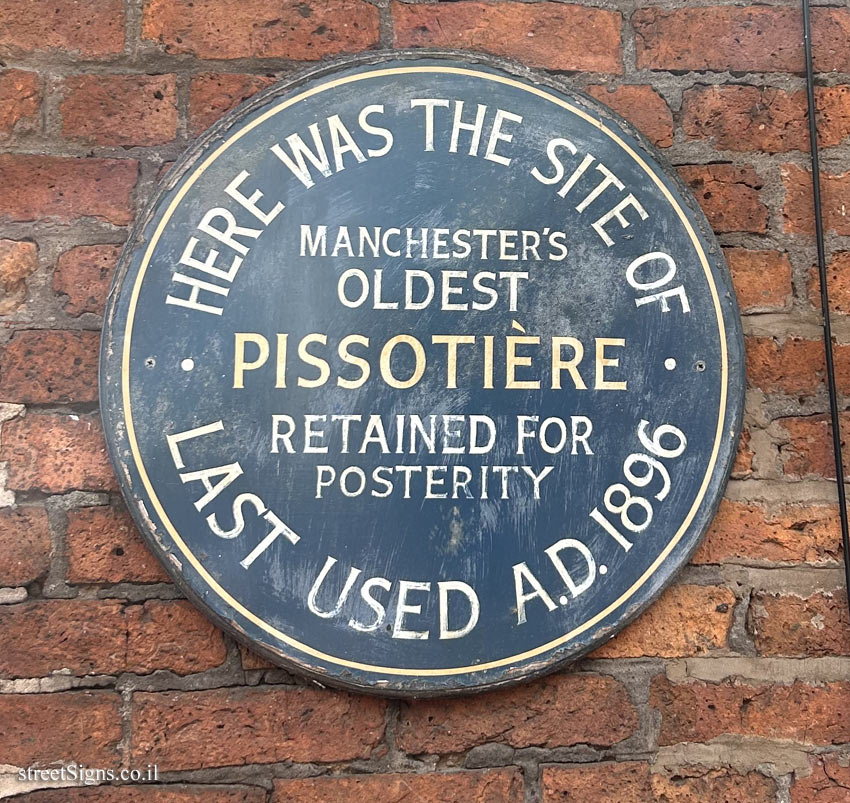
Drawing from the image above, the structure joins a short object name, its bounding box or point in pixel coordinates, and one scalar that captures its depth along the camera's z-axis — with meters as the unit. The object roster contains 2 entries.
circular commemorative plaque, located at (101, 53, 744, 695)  0.96
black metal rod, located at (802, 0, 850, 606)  1.05
